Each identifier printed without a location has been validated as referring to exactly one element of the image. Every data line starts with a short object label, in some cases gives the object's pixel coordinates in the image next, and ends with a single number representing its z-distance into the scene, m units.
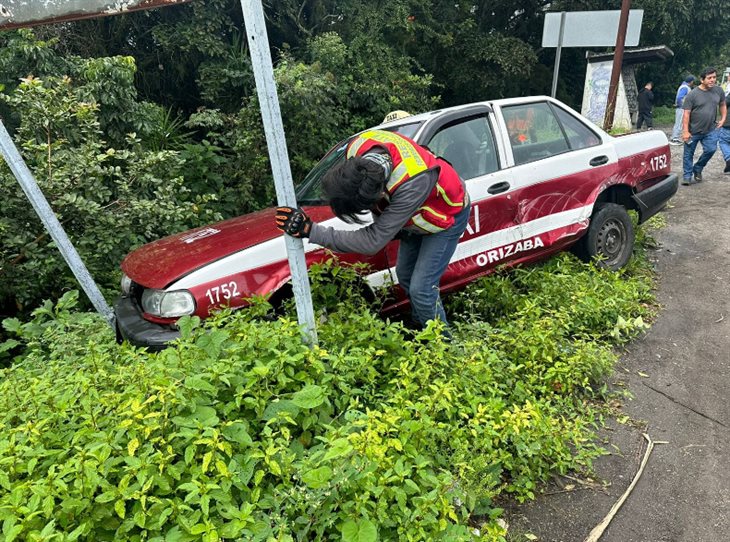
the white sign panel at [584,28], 8.75
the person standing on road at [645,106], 16.27
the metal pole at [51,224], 3.23
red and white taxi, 3.04
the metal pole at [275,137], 2.06
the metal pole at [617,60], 8.95
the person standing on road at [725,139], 8.33
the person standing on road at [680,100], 11.34
